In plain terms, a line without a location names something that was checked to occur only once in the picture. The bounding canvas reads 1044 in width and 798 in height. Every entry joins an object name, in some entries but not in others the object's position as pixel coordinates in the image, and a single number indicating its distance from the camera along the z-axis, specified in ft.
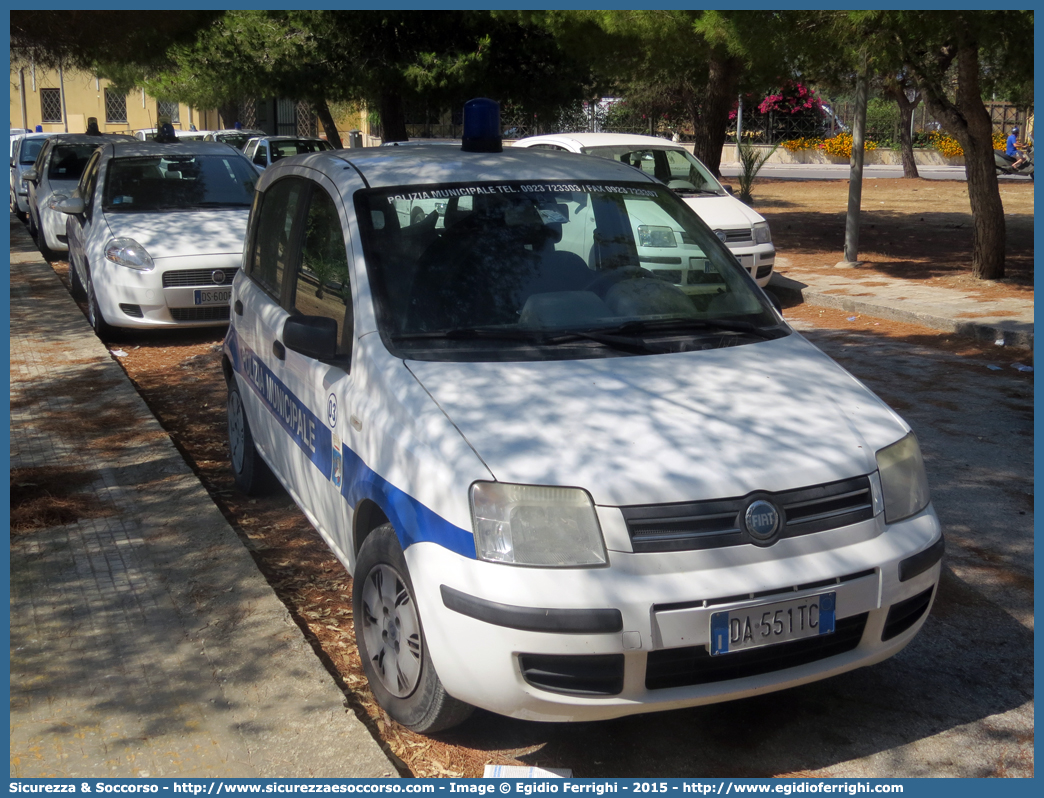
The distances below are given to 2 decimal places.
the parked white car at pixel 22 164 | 72.02
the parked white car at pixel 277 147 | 74.38
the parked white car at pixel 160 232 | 32.19
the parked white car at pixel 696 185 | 38.50
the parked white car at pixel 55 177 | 50.96
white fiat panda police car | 9.88
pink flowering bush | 144.09
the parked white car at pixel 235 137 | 88.43
